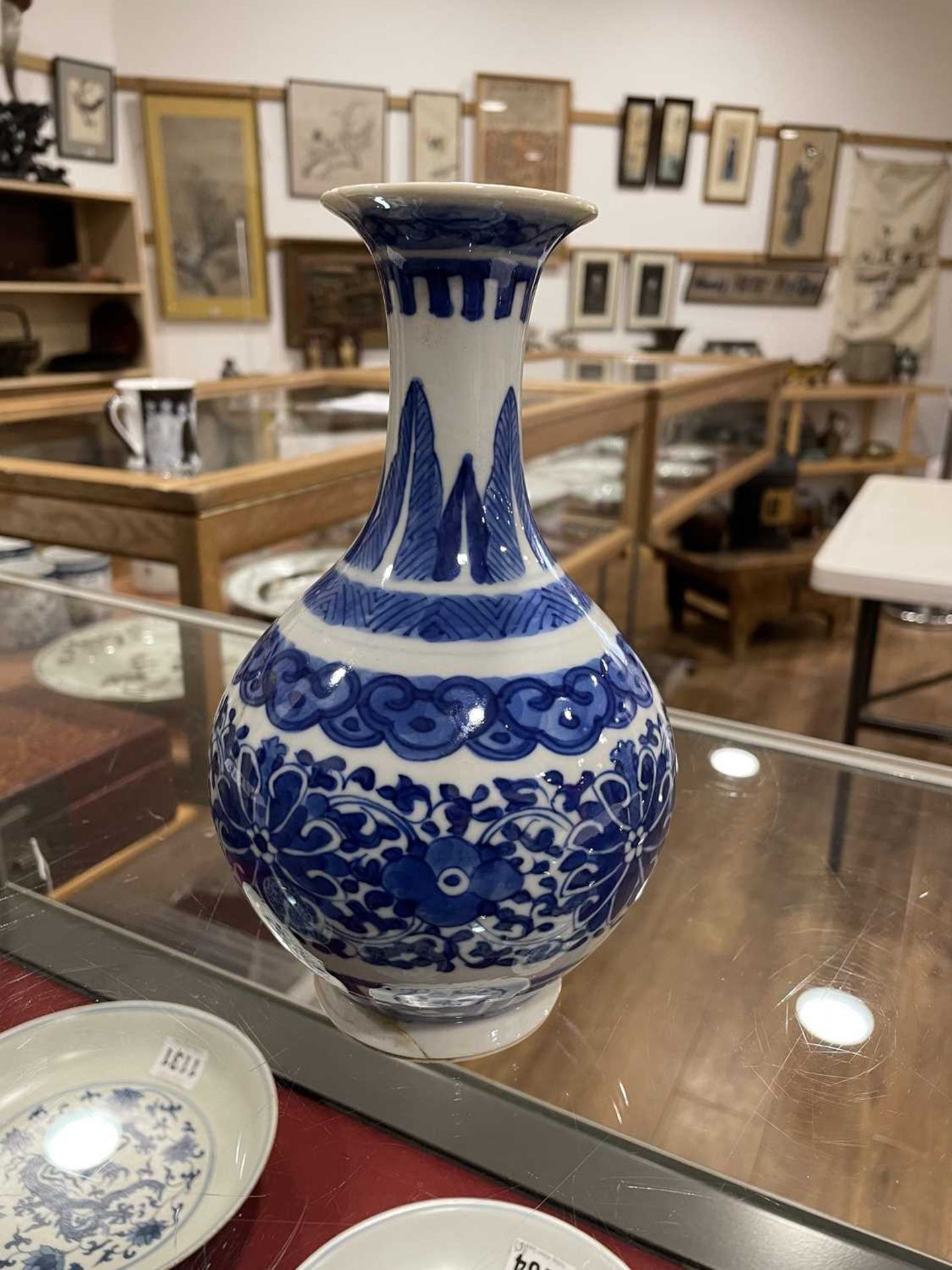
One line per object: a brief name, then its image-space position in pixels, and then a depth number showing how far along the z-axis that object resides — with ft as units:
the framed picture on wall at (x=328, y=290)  12.07
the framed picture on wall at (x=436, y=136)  12.09
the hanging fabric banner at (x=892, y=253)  13.58
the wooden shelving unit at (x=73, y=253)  10.05
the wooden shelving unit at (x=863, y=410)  12.94
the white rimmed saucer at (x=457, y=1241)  1.27
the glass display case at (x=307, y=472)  3.06
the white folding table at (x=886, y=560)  4.46
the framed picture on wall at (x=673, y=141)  12.87
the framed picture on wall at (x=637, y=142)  12.81
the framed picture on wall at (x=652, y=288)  13.64
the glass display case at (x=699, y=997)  1.46
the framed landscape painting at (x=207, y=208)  11.34
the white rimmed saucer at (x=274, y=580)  4.54
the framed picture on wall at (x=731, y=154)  13.08
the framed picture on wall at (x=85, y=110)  10.35
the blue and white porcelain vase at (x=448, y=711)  1.13
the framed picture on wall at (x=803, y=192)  13.32
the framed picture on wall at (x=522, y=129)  12.29
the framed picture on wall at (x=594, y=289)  13.48
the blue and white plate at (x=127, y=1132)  1.34
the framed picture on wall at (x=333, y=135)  11.67
